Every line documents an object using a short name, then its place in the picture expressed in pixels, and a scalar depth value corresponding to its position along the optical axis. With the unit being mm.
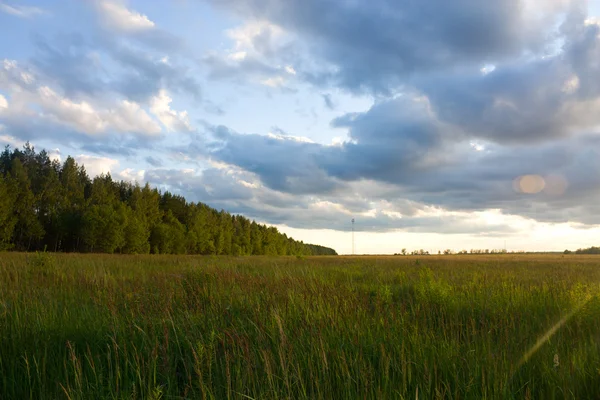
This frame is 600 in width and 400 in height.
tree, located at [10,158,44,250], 44188
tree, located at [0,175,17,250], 39219
